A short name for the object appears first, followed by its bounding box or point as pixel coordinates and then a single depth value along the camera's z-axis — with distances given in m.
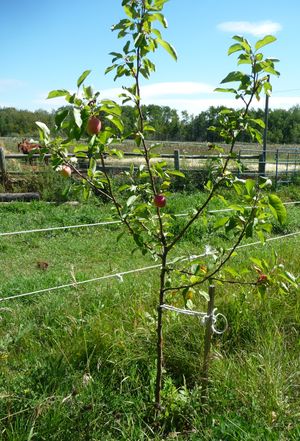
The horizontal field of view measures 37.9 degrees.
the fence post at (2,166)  11.07
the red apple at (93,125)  1.44
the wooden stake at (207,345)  2.17
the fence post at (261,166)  13.72
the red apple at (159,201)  1.78
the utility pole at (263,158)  13.09
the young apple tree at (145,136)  1.46
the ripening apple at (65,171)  1.72
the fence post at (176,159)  12.60
